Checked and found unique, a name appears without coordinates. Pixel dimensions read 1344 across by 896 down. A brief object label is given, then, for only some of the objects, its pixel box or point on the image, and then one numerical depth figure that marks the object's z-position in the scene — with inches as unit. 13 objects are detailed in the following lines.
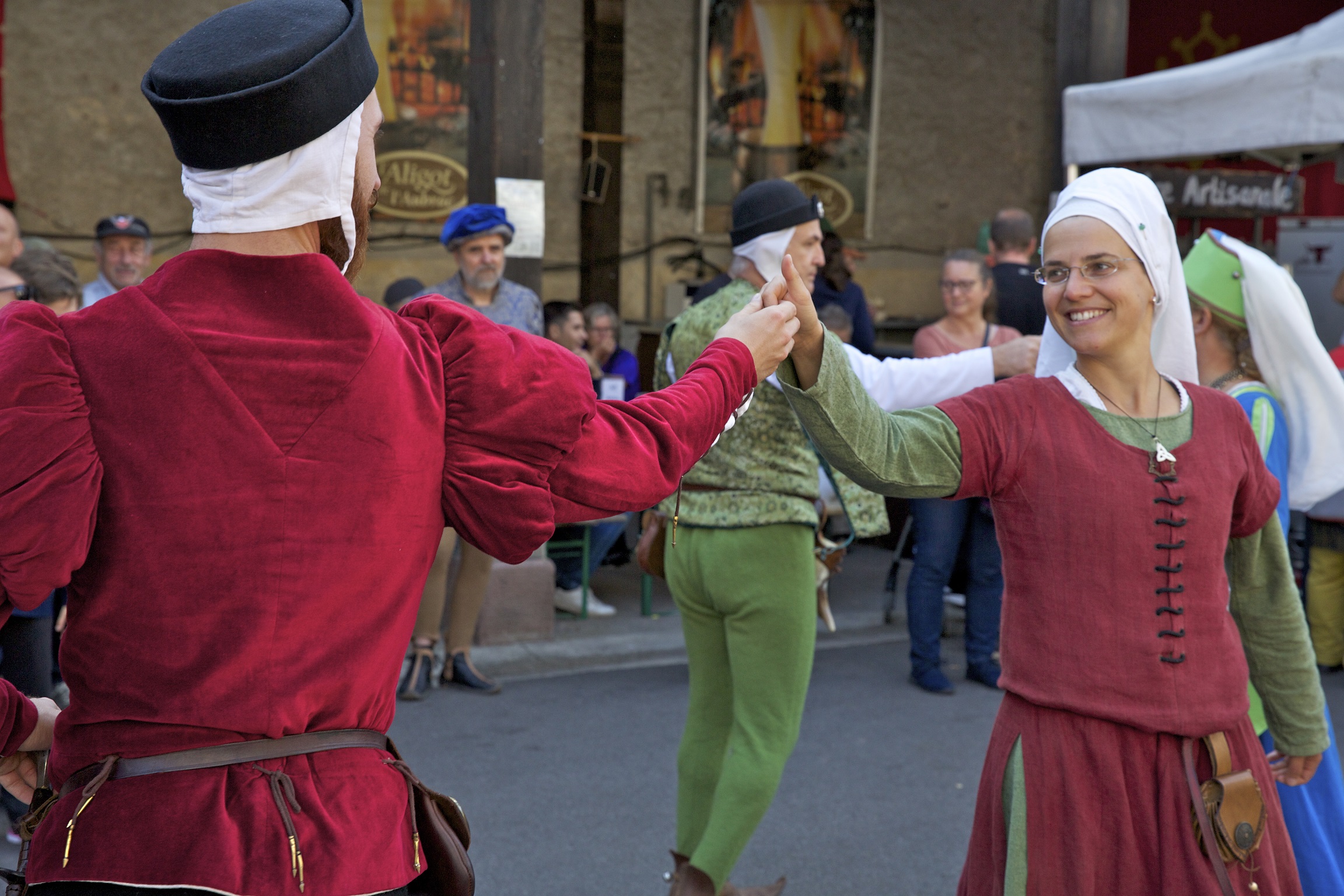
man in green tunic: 118.6
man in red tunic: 51.5
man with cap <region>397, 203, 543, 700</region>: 210.8
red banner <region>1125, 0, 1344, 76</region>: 490.3
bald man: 191.2
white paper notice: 239.1
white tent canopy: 242.5
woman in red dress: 78.4
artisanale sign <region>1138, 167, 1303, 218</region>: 289.3
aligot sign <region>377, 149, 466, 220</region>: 401.4
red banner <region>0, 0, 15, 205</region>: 354.6
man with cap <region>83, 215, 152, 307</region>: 208.8
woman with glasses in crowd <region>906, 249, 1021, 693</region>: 219.8
